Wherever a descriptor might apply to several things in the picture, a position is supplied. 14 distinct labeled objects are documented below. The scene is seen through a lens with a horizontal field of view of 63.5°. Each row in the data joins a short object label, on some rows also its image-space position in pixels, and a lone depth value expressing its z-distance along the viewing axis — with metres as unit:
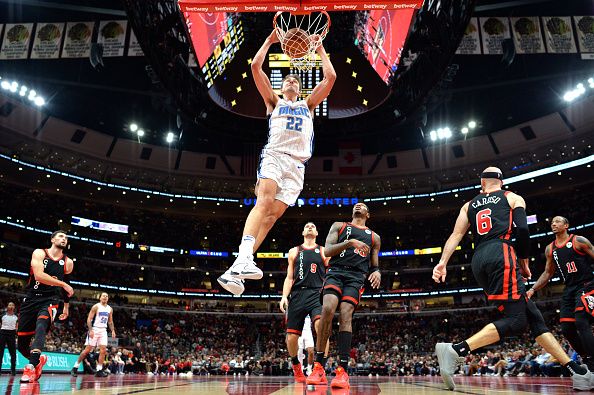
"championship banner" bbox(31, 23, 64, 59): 17.72
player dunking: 4.73
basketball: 6.33
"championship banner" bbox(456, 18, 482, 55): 18.80
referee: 8.92
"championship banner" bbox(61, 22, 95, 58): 18.20
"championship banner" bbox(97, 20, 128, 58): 18.91
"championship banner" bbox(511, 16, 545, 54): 17.98
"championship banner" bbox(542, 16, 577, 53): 17.44
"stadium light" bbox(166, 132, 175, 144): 35.76
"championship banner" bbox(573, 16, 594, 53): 17.25
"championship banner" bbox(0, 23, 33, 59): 17.62
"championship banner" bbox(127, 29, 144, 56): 18.78
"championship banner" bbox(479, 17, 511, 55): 18.53
